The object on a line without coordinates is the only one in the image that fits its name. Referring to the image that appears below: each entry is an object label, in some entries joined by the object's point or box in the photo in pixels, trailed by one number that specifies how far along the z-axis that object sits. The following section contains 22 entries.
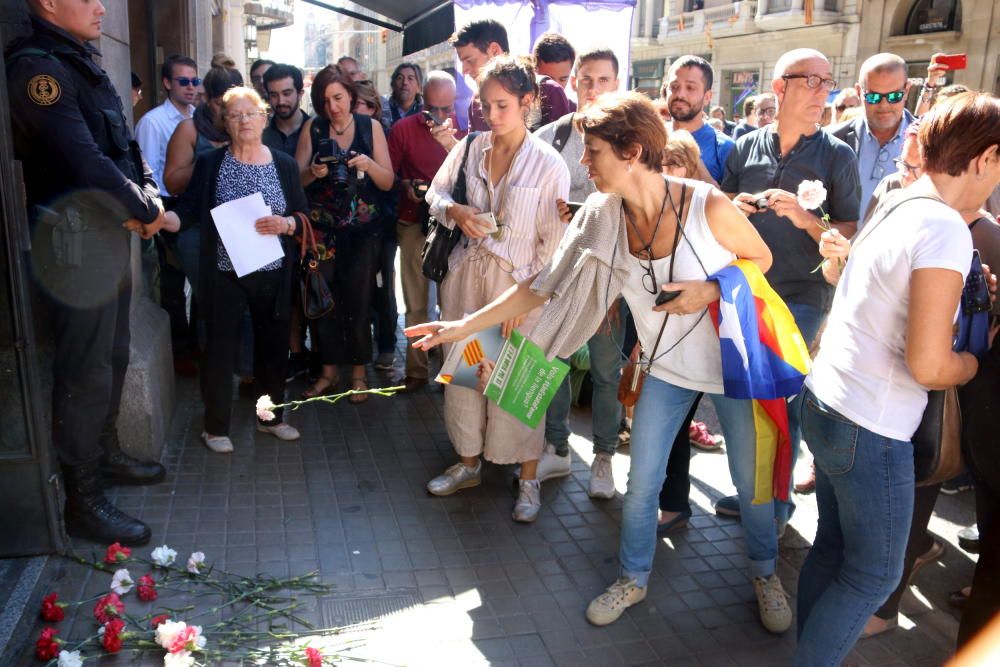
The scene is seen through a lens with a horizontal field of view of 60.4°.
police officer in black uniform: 3.40
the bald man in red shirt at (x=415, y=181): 5.66
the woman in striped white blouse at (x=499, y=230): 4.03
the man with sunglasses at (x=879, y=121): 5.10
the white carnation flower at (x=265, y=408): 3.20
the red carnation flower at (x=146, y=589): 3.25
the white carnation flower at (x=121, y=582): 3.27
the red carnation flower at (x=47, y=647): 2.87
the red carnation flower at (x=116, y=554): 3.47
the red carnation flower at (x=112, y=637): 2.94
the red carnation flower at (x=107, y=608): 3.04
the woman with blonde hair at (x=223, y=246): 4.61
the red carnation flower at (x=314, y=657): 2.90
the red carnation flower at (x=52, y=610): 3.12
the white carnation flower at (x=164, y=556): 3.51
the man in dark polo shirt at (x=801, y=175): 3.99
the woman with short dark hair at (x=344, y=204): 5.29
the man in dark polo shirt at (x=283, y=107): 5.66
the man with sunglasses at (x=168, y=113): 5.85
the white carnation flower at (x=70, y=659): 2.72
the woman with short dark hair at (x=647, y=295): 2.99
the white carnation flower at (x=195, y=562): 3.47
